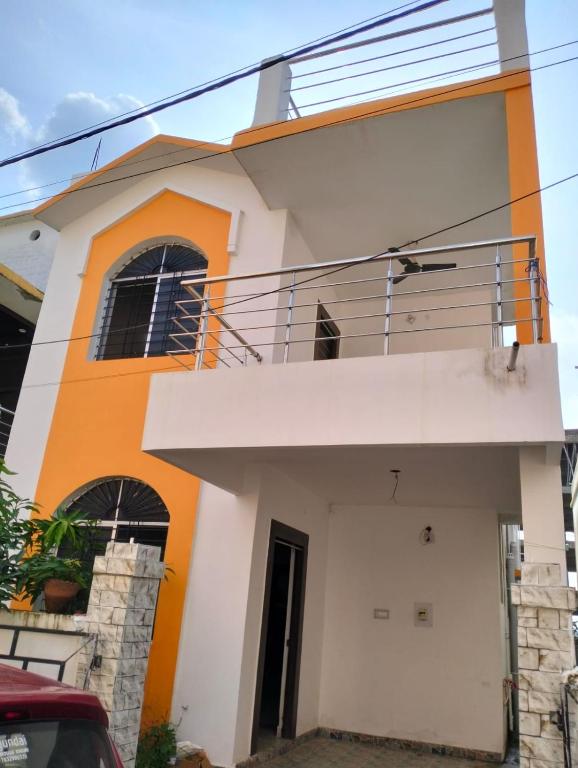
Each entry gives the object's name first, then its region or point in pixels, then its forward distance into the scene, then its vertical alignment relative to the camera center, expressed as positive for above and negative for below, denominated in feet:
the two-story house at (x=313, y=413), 17.30 +5.65
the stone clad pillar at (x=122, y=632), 15.79 -0.67
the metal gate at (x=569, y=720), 12.77 -1.48
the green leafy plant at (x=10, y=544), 19.81 +1.56
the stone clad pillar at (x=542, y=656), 13.14 -0.31
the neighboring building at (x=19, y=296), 35.58 +15.06
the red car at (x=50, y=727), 6.02 -1.22
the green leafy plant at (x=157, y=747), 18.95 -4.02
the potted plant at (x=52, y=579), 19.69 +0.58
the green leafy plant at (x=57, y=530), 20.52 +2.16
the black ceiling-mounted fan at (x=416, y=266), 26.27 +14.59
